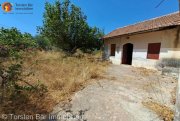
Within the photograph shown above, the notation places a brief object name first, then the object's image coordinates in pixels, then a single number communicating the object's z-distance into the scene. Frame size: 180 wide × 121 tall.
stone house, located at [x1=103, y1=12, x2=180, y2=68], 4.81
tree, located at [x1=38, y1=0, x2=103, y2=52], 8.53
